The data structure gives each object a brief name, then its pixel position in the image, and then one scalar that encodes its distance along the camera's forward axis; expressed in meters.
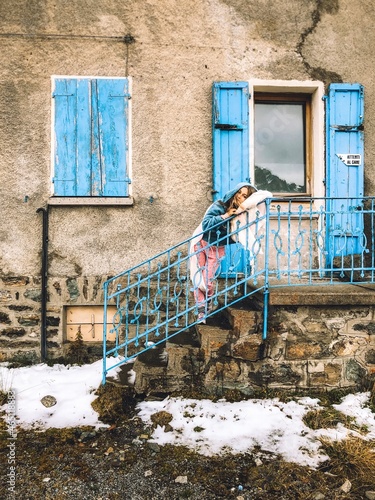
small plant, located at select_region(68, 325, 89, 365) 4.98
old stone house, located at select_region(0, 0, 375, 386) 5.02
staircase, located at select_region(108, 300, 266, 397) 3.66
